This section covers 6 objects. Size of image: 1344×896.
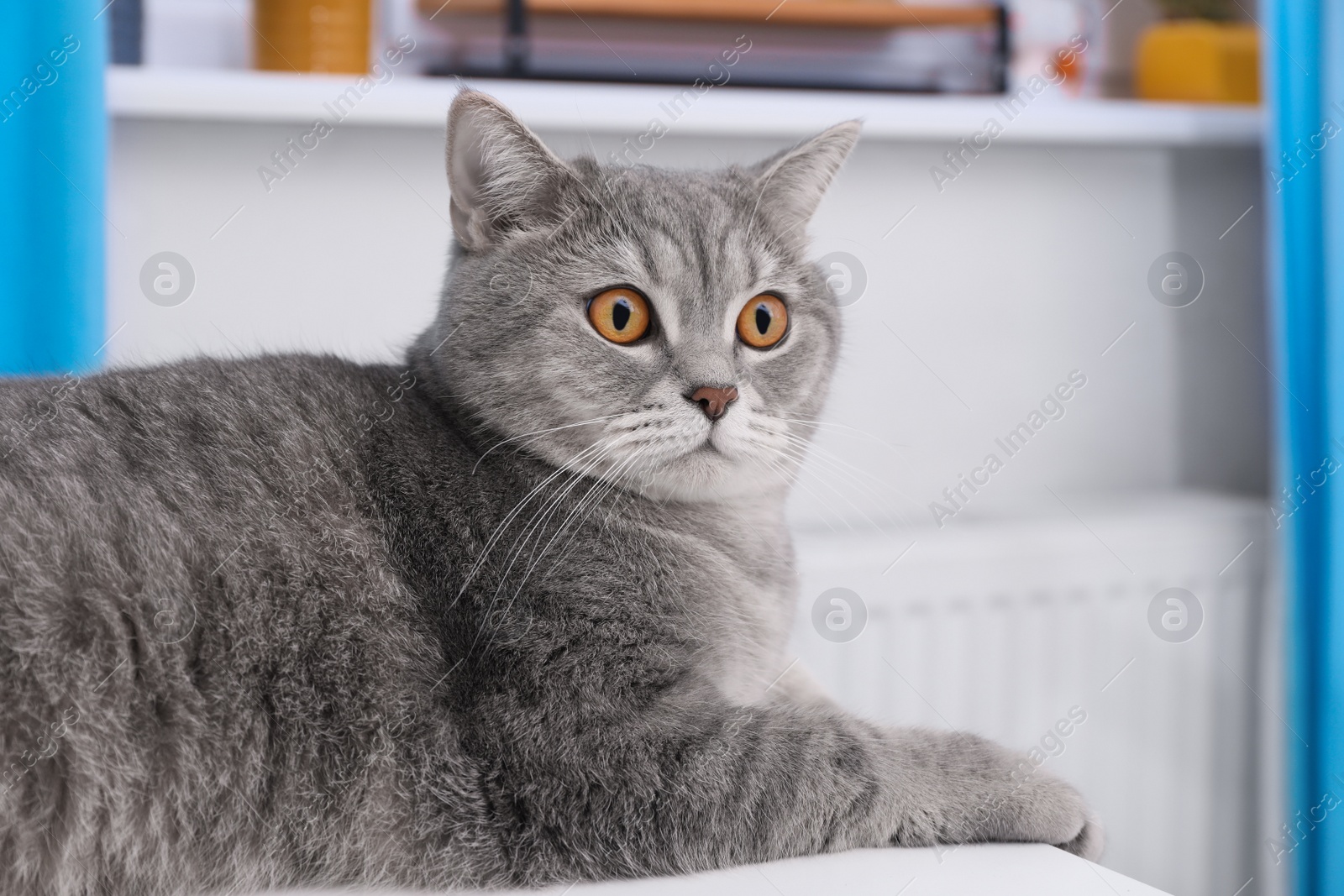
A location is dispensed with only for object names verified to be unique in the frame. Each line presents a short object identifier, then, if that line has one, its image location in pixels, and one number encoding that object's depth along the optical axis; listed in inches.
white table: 36.9
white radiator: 49.1
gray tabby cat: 37.4
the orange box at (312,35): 47.8
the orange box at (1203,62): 52.7
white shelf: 46.3
